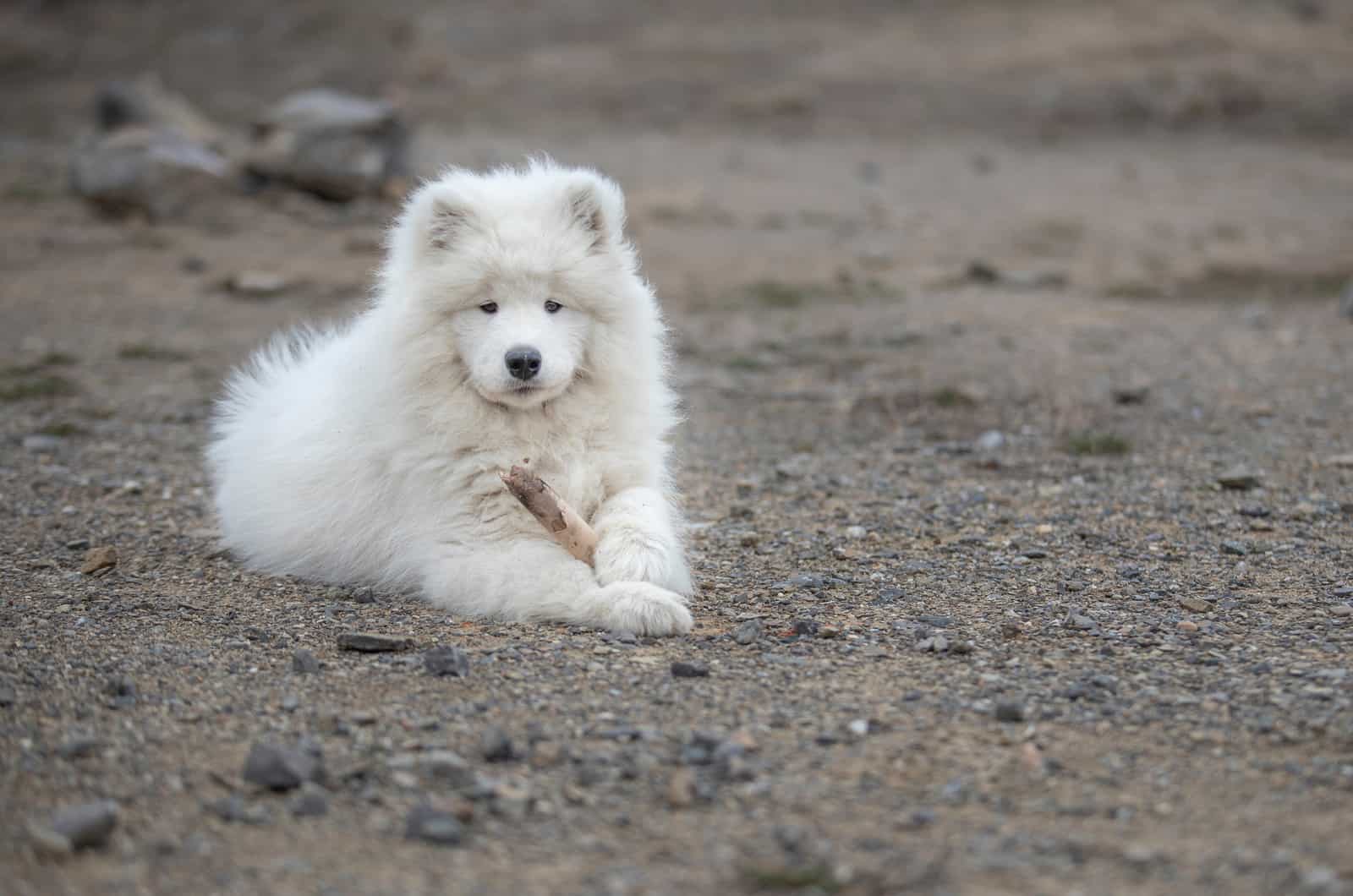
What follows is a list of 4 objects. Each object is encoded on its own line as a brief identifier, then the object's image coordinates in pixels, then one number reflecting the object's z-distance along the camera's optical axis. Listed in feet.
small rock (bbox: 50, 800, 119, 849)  22.04
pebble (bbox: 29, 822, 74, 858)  21.75
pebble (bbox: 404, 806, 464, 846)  22.63
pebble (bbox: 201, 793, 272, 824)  23.16
